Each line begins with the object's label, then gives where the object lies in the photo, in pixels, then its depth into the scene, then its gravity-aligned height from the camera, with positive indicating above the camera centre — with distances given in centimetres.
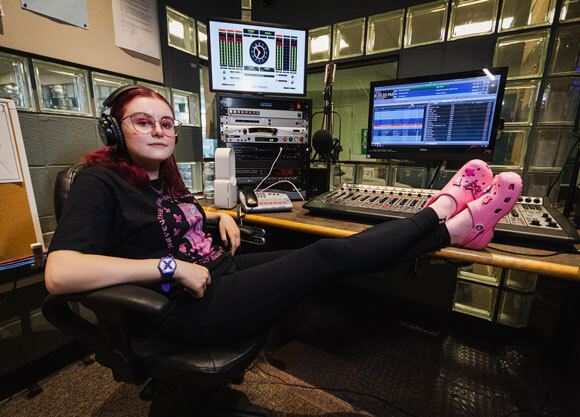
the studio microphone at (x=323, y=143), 140 +1
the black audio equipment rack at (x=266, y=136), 133 +4
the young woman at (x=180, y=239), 65 -26
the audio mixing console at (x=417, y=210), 75 -22
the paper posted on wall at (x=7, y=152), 101 -4
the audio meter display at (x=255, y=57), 136 +44
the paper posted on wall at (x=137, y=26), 129 +57
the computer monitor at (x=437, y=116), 114 +14
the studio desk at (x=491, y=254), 65 -28
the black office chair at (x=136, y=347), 58 -49
